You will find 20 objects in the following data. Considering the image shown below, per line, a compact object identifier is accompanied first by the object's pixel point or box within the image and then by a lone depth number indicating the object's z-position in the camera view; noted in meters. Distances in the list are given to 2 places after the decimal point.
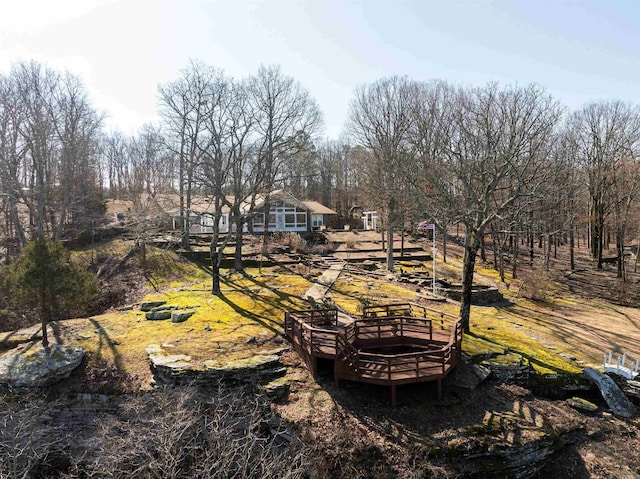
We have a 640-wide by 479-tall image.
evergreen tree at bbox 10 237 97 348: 12.88
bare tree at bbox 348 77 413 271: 24.59
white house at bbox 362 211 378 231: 43.66
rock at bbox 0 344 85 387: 11.77
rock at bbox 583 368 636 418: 11.80
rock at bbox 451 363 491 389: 11.84
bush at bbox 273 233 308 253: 31.33
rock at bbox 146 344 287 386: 11.61
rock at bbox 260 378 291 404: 11.20
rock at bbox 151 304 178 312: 17.15
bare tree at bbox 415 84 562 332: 14.26
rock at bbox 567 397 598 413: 11.67
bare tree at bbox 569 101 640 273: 30.00
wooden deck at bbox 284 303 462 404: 11.13
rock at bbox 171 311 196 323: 15.95
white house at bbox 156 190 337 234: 37.91
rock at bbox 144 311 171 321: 16.38
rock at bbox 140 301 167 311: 17.80
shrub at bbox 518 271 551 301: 22.20
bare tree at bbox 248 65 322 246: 22.50
